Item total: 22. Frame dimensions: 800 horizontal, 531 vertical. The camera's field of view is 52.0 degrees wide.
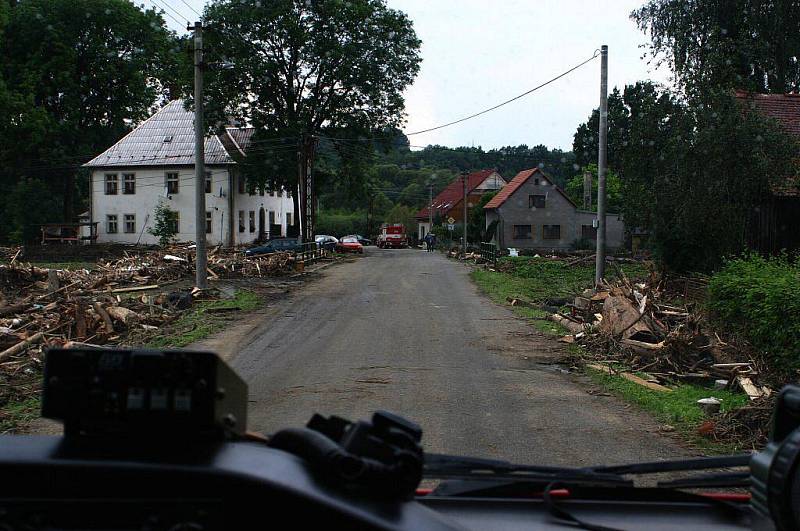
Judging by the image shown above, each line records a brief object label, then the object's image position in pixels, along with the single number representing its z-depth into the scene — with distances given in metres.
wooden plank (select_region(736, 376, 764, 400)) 10.93
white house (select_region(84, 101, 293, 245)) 60.81
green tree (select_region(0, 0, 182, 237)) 60.25
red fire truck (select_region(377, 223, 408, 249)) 82.25
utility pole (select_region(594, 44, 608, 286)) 24.50
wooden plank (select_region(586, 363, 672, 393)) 11.97
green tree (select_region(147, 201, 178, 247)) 55.41
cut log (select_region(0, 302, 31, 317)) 18.96
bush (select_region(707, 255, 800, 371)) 11.23
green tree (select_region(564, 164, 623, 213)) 74.38
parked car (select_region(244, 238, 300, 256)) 44.50
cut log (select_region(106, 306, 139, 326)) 17.67
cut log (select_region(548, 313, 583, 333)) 18.59
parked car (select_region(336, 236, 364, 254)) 62.00
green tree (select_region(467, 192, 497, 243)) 73.94
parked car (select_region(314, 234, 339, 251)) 59.56
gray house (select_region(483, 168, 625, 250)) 71.25
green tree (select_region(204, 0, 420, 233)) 51.97
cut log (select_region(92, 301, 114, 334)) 16.94
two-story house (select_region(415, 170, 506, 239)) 95.32
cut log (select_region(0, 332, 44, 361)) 14.02
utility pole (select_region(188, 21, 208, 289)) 24.28
